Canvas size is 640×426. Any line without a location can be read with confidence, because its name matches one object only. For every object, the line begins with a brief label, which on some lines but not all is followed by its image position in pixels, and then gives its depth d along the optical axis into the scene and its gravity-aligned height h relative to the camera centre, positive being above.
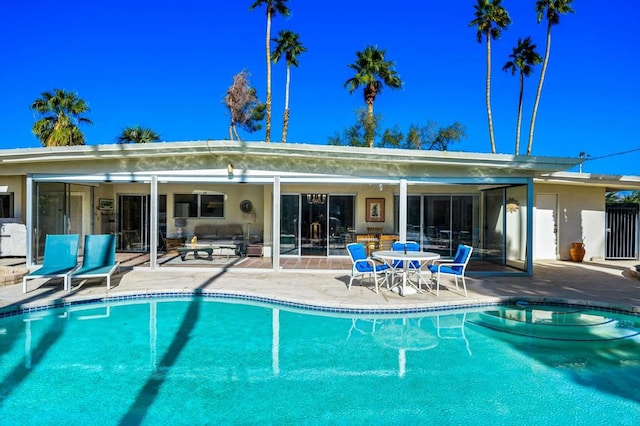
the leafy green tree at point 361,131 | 25.09 +5.51
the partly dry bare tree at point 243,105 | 24.73 +6.89
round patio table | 7.34 -0.82
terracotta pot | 13.05 -1.23
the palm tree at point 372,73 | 22.41 +8.08
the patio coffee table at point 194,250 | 11.93 -1.14
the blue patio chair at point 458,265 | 7.62 -0.99
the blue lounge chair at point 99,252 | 8.42 -0.87
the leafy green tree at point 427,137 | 26.52 +5.30
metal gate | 13.73 -0.55
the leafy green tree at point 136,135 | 24.13 +4.78
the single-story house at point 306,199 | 9.32 +0.47
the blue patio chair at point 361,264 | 7.79 -1.03
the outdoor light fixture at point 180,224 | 14.33 -0.42
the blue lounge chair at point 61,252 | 8.01 -0.84
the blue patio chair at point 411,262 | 7.98 -1.00
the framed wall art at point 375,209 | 13.56 +0.15
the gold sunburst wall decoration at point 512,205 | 10.23 +0.26
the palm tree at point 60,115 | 18.44 +4.63
